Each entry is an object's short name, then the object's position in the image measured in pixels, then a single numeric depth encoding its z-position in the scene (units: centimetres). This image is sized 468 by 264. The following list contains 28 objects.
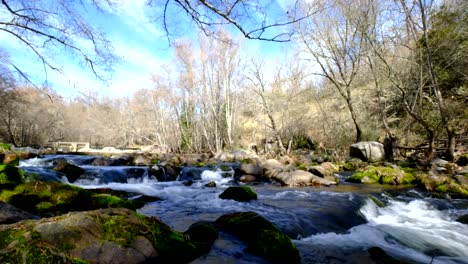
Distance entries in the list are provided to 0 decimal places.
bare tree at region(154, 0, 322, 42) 278
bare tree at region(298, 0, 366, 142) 1500
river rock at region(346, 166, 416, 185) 957
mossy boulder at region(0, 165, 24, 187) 540
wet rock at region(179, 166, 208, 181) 1230
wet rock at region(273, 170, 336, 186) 961
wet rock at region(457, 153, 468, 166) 1071
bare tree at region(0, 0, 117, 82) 571
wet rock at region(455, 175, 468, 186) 809
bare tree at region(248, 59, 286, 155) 2078
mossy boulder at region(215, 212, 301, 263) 339
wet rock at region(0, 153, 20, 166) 999
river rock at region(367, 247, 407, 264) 347
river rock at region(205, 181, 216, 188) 990
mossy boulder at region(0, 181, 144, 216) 481
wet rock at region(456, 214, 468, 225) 557
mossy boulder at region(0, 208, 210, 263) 207
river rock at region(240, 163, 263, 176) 1162
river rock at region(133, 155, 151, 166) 1563
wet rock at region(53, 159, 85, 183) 973
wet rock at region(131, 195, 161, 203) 700
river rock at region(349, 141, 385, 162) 1459
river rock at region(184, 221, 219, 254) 347
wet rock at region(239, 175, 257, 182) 1125
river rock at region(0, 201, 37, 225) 332
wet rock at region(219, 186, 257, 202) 717
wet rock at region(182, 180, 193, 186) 1031
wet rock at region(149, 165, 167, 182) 1177
